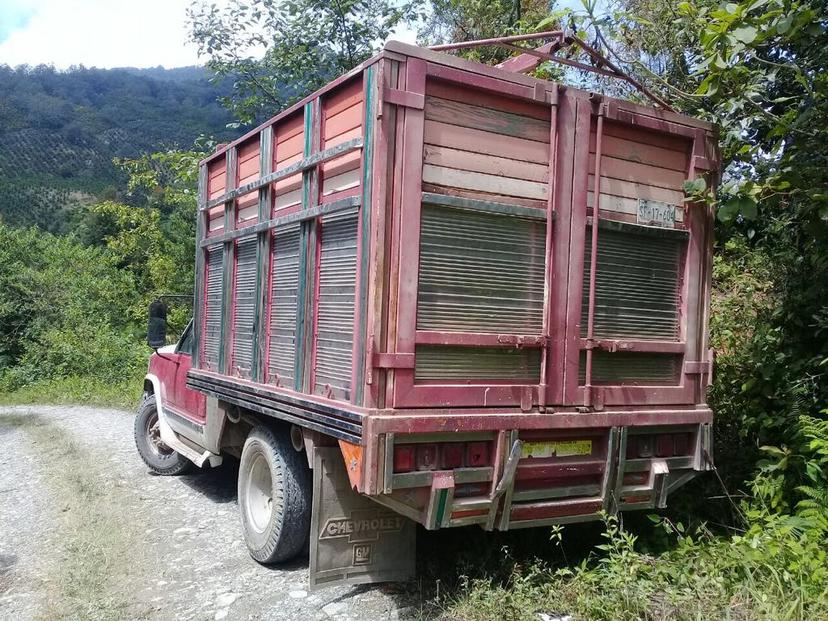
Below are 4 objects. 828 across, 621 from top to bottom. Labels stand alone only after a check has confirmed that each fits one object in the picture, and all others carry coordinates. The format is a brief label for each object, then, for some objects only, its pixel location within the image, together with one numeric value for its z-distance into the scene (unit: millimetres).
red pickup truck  3697
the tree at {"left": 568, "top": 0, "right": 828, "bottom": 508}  4254
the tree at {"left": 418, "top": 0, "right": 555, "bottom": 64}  10656
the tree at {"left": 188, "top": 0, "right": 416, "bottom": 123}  11695
